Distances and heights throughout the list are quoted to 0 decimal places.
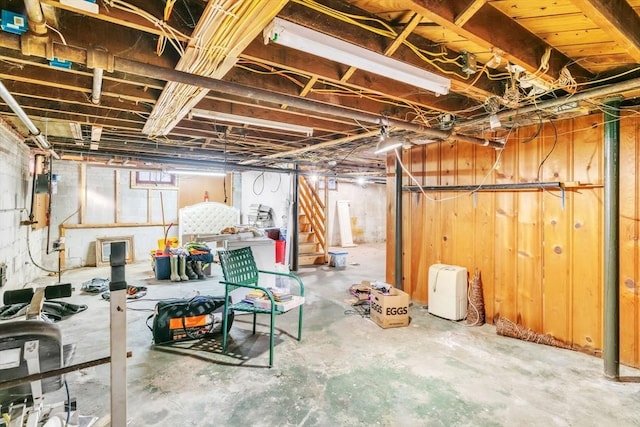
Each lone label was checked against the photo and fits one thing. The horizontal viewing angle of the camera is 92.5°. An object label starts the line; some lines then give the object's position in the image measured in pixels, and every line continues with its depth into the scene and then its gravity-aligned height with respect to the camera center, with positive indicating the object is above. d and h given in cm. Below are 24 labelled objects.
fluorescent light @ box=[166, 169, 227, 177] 571 +77
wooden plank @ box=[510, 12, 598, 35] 163 +104
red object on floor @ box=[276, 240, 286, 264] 618 -79
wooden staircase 701 -31
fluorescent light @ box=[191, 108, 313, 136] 275 +88
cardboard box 344 -112
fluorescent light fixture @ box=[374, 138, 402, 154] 318 +71
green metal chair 270 -65
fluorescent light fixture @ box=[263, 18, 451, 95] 143 +83
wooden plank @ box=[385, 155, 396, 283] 458 -13
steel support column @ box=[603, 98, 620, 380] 239 -24
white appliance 363 -98
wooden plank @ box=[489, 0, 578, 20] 153 +105
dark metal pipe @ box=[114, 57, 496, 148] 164 +78
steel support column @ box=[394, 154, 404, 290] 427 -35
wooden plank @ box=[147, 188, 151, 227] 716 +20
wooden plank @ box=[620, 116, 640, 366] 259 -26
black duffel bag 296 -105
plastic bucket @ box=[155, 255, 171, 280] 558 -99
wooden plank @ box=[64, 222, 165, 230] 635 -27
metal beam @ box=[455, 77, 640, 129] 209 +85
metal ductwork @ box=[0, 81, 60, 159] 200 +79
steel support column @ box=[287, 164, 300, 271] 624 -29
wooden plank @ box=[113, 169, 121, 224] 676 +42
